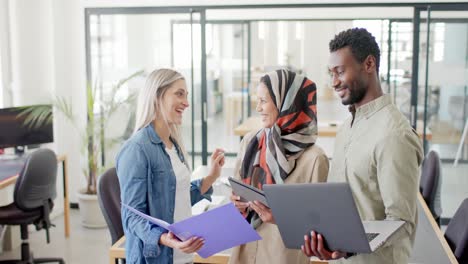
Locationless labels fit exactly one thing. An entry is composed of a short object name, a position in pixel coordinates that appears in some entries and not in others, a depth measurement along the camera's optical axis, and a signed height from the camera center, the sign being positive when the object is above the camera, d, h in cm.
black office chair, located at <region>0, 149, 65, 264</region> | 420 -96
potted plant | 548 -66
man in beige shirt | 178 -27
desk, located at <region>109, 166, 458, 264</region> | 249 -82
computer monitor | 495 -53
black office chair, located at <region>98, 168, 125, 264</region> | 280 -67
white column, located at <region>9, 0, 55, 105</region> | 531 +14
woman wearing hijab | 222 -32
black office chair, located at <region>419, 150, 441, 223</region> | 374 -76
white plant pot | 546 -135
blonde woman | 208 -39
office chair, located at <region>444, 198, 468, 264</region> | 258 -78
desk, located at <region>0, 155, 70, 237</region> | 436 -83
